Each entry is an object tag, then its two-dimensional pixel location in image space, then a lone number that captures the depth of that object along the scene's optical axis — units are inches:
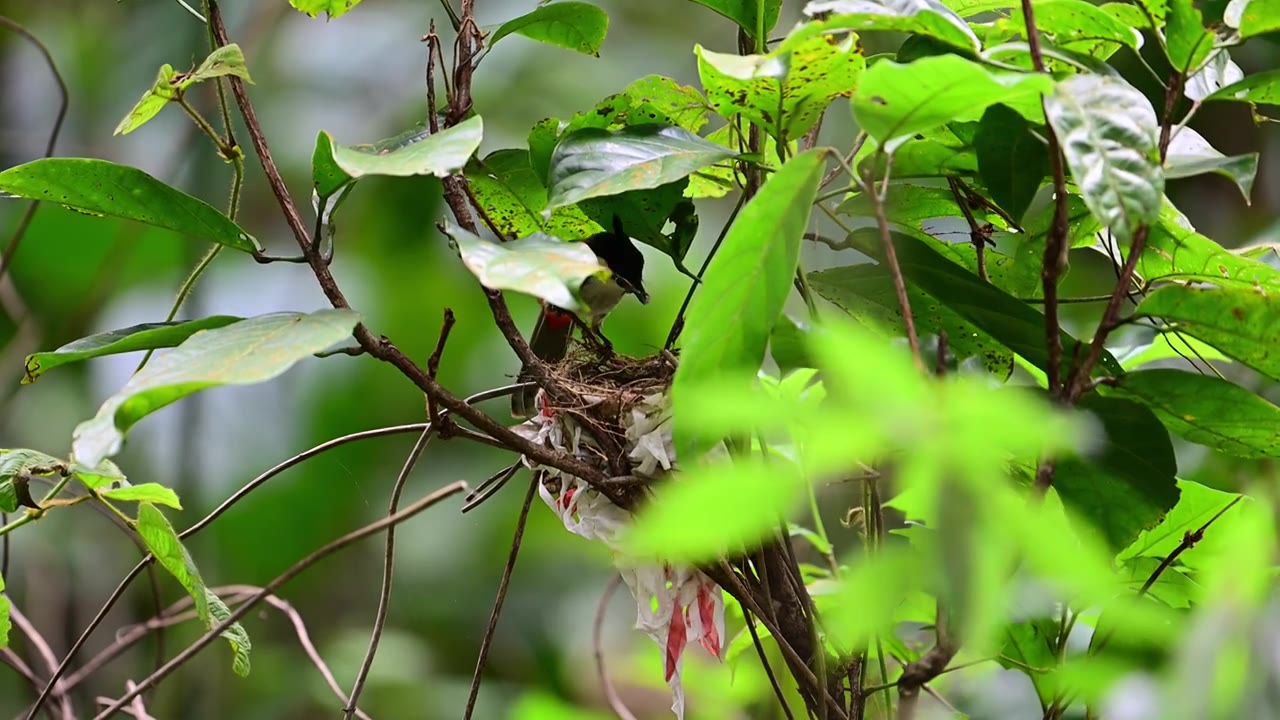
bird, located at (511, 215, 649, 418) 271.5
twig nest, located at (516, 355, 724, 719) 256.0
